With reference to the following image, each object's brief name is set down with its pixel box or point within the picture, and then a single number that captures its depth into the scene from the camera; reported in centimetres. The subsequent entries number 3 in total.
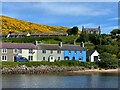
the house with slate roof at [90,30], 10894
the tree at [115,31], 9524
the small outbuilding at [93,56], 6184
